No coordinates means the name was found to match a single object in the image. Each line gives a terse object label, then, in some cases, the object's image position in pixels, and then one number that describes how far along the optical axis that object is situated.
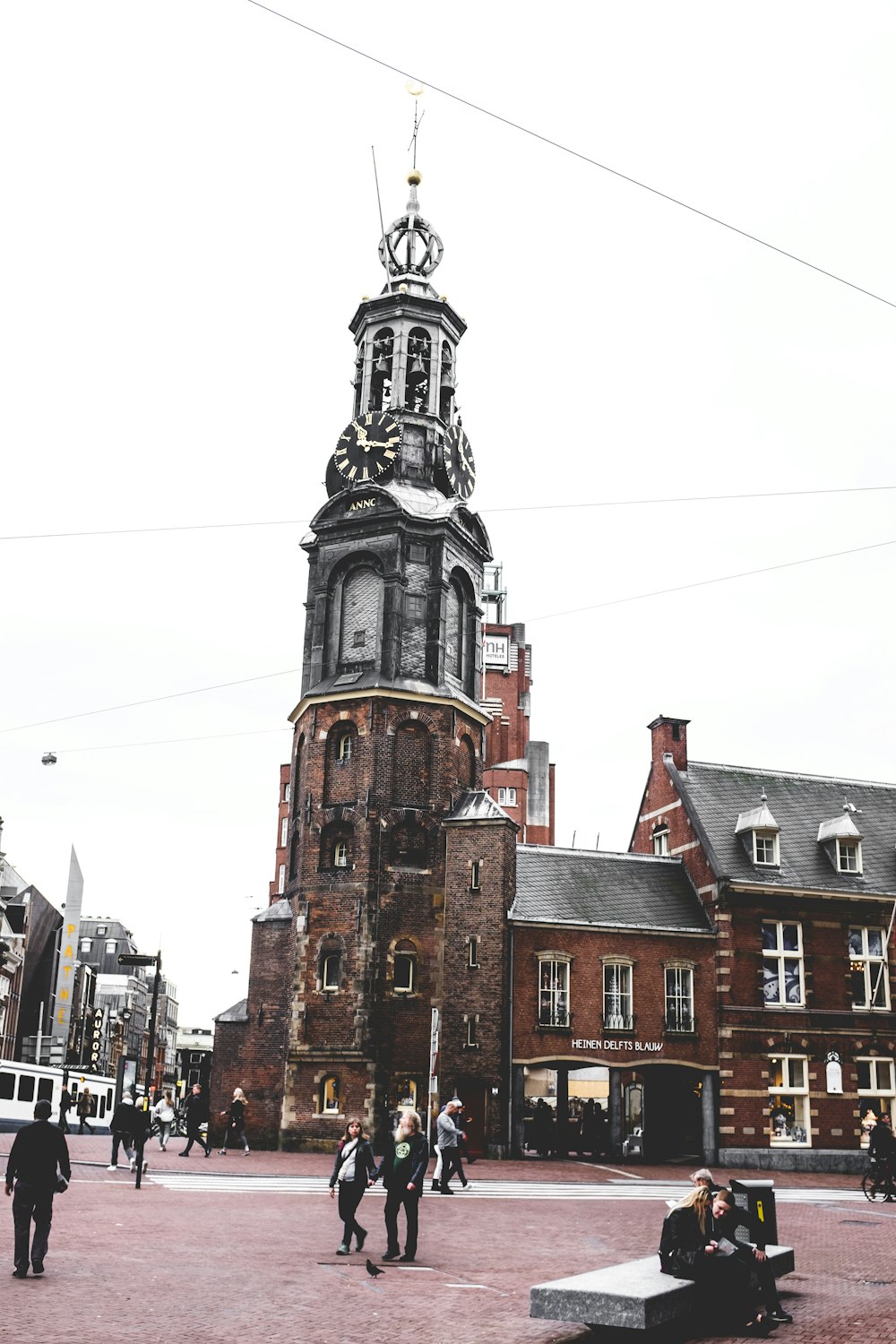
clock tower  41.94
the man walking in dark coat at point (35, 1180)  12.43
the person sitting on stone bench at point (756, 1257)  11.40
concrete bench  10.05
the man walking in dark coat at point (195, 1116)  32.91
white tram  47.19
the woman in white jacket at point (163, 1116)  36.28
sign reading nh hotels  84.25
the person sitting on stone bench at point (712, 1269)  11.23
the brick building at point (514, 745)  78.62
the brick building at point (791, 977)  41.62
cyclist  25.66
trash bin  12.84
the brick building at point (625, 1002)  41.41
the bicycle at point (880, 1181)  25.69
